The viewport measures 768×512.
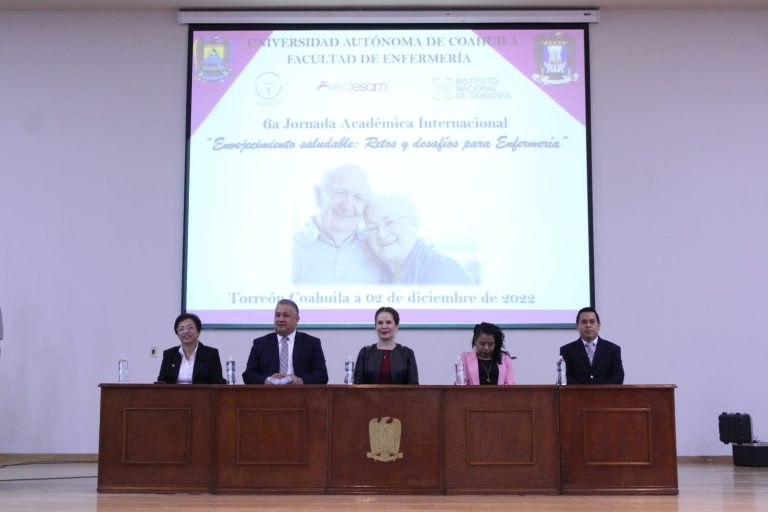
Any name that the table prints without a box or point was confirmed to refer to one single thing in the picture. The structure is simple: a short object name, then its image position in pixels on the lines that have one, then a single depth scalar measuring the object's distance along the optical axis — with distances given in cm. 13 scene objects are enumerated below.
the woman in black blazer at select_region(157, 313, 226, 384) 566
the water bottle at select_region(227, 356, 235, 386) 549
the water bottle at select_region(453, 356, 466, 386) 543
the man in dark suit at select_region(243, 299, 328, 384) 577
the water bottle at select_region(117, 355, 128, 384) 538
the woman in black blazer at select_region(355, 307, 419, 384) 559
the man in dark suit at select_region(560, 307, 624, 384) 591
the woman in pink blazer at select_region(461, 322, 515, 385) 574
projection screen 769
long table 520
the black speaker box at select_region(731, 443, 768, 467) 717
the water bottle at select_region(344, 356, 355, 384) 543
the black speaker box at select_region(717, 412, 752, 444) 725
